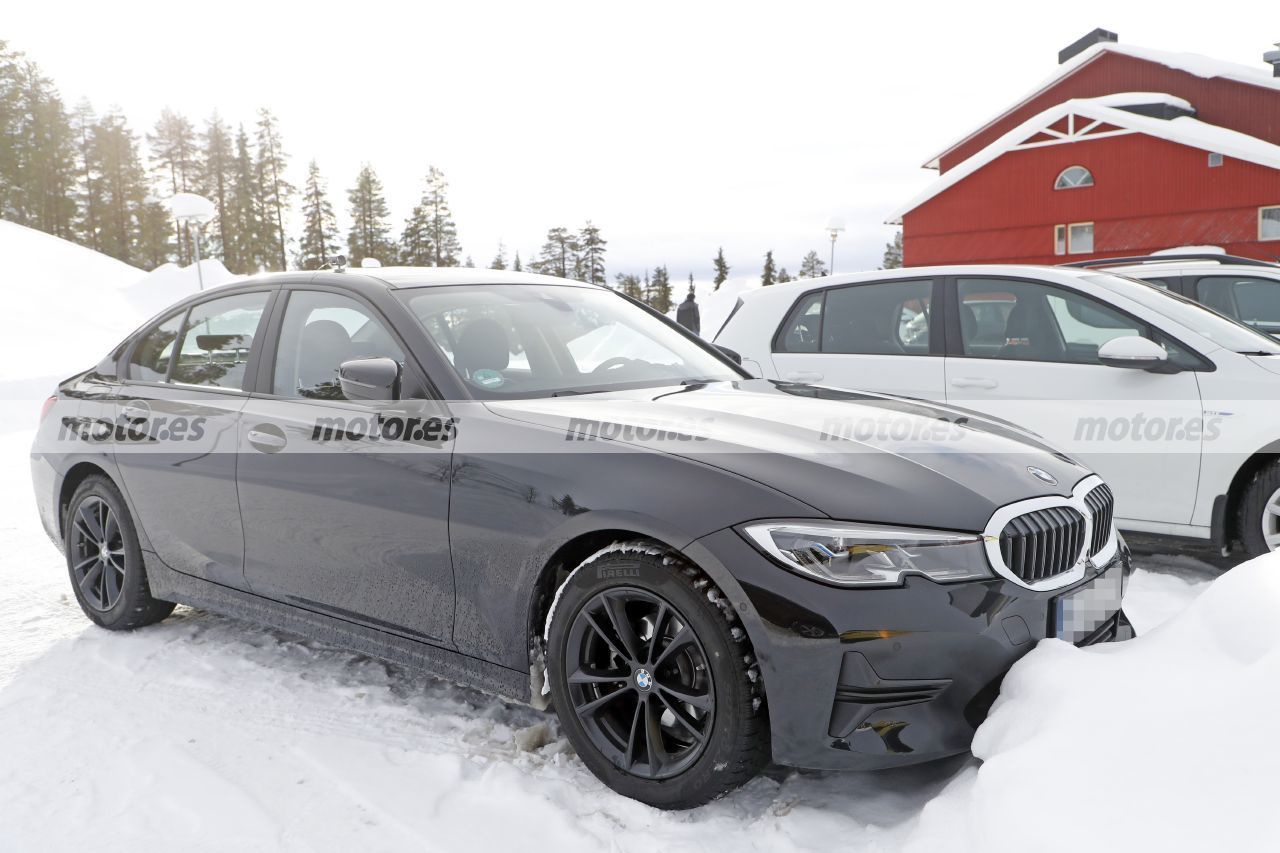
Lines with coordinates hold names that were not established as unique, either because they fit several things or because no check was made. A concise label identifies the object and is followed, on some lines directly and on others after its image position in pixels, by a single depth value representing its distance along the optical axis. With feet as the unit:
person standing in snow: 56.70
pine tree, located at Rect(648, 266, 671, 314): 207.72
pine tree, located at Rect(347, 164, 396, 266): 211.82
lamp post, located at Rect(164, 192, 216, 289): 69.26
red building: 81.20
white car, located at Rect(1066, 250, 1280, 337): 22.29
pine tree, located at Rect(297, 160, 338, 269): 206.20
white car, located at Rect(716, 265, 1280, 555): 14.82
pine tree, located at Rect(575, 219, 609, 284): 217.15
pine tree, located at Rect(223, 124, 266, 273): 194.29
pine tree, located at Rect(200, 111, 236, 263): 198.08
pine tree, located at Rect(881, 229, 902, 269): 256.52
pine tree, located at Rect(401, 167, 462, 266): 214.48
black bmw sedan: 7.67
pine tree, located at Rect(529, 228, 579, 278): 222.07
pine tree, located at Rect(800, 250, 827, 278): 207.72
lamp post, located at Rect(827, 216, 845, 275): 78.48
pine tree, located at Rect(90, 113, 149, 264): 197.98
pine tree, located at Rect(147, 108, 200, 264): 203.41
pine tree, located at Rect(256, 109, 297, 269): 197.47
